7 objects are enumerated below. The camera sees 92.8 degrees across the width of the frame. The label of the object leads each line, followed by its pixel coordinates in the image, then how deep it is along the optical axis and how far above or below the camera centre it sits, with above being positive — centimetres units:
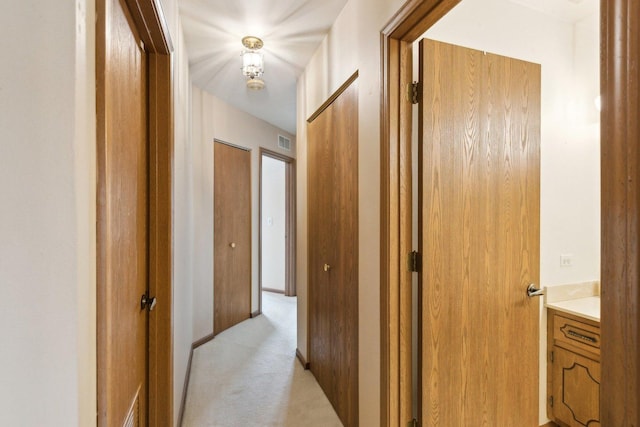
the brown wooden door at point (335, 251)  183 -26
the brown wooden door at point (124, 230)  65 -5
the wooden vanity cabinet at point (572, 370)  167 -91
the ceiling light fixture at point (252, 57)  224 +116
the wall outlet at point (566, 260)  193 -30
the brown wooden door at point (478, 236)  141 -11
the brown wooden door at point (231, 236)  345 -27
